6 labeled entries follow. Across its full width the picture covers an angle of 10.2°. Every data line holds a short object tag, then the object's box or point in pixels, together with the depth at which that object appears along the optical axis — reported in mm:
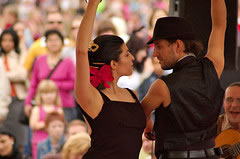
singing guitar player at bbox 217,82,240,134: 10148
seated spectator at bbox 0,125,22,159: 15156
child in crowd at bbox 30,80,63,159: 17025
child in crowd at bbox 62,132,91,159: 12991
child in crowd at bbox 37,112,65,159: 16324
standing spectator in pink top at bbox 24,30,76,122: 17602
